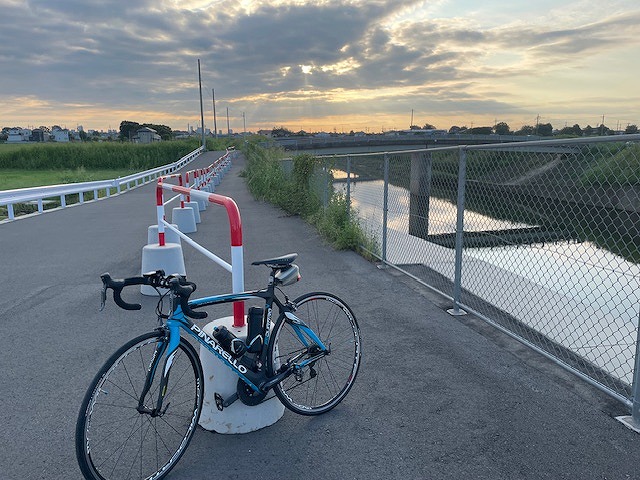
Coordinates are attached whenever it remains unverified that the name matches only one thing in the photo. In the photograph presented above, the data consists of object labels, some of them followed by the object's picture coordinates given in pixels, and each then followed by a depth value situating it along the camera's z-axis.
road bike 2.84
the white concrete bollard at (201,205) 16.02
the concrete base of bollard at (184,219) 11.45
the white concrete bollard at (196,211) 13.22
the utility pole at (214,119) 82.06
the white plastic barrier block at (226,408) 3.26
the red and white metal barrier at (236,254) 3.27
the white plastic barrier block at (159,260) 6.46
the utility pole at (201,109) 52.54
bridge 57.16
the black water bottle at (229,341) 3.08
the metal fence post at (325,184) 11.77
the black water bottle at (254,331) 3.18
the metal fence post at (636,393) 3.36
